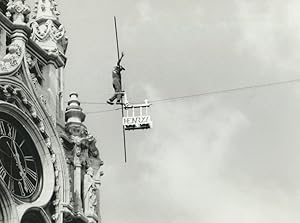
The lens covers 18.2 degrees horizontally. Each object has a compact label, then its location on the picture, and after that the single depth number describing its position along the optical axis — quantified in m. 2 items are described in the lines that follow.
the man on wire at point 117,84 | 40.22
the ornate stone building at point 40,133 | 34.06
